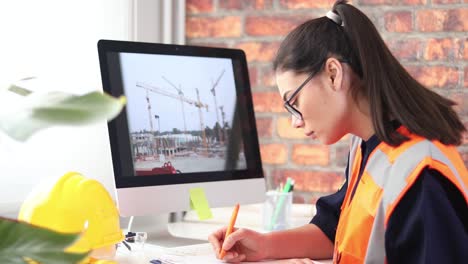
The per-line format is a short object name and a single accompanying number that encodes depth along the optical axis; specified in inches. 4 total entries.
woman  45.5
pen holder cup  71.7
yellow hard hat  43.7
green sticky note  60.7
